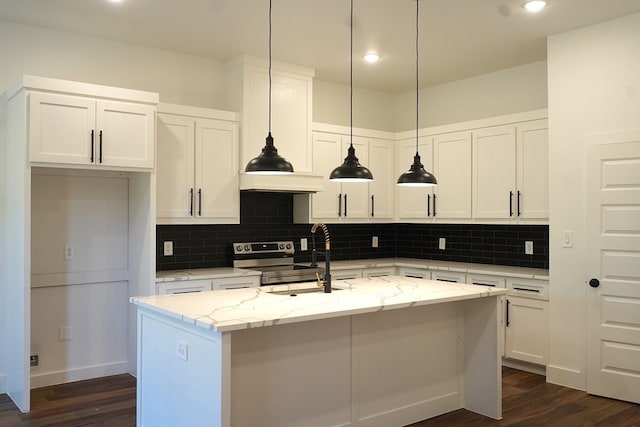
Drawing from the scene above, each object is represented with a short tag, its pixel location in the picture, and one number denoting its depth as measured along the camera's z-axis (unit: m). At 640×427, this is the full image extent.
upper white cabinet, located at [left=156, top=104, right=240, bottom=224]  4.85
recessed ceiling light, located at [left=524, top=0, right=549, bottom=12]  3.98
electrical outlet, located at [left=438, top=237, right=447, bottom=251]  6.46
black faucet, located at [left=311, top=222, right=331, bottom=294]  3.76
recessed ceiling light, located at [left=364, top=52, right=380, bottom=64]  5.29
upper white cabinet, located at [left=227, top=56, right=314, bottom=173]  5.29
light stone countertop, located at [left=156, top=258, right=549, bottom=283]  4.81
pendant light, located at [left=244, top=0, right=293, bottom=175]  3.42
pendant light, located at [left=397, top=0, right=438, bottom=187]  3.85
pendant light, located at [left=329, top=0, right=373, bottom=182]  3.73
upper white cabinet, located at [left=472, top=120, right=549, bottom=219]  5.06
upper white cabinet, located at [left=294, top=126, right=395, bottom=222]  5.88
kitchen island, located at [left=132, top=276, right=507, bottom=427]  2.88
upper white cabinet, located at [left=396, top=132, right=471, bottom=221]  5.73
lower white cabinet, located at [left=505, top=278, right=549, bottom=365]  4.86
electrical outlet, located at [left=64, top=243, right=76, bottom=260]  4.66
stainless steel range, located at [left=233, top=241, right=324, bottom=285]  5.21
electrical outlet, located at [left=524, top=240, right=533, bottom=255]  5.60
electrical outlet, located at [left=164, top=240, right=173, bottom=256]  5.21
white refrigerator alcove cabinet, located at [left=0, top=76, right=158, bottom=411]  4.06
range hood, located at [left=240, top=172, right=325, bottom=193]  5.22
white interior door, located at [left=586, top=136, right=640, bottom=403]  4.21
